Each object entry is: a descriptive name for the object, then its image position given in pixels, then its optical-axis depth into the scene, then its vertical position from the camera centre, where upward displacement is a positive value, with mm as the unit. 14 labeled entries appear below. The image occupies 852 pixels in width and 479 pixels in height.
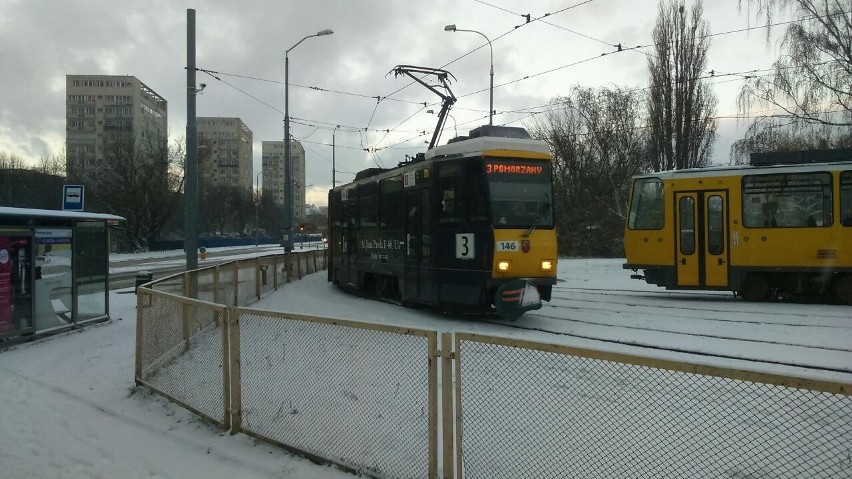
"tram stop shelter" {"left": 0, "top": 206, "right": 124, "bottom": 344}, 10211 -444
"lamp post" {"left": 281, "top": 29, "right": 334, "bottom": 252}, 25878 +3117
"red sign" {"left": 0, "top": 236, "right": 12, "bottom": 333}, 10062 -650
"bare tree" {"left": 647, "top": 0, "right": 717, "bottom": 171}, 27688 +6898
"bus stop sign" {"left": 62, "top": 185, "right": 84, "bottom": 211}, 13102 +1079
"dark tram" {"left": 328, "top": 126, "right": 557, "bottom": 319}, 10438 +325
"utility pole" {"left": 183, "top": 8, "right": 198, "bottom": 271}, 13878 +1847
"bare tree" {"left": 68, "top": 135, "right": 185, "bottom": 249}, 51875 +5401
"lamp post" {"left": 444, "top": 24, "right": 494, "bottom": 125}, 21425 +5495
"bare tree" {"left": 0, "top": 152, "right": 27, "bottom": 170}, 58156 +8536
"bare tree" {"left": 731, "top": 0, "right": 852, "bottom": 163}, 18656 +5349
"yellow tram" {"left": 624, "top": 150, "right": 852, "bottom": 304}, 12883 +252
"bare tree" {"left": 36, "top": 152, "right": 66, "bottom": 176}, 60469 +8325
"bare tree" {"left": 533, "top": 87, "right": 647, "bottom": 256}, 33500 +4668
